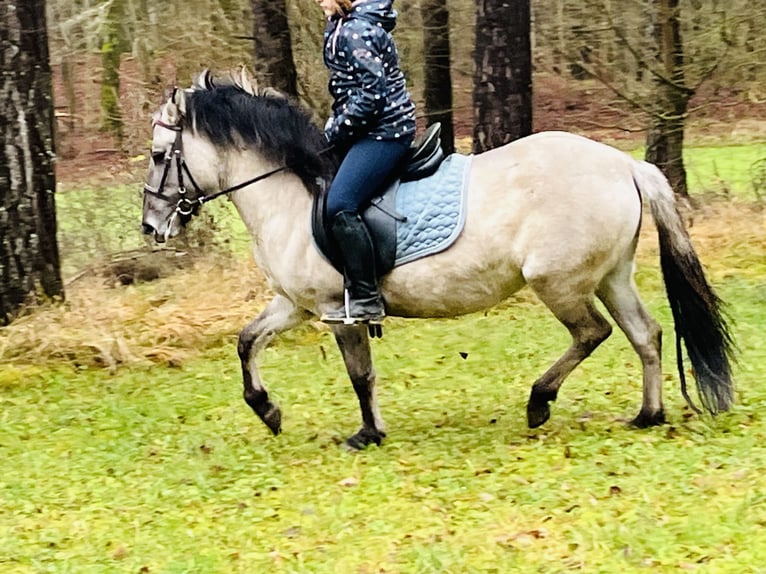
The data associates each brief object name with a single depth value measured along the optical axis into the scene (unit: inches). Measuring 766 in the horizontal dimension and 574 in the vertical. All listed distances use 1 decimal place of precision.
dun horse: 245.4
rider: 238.8
